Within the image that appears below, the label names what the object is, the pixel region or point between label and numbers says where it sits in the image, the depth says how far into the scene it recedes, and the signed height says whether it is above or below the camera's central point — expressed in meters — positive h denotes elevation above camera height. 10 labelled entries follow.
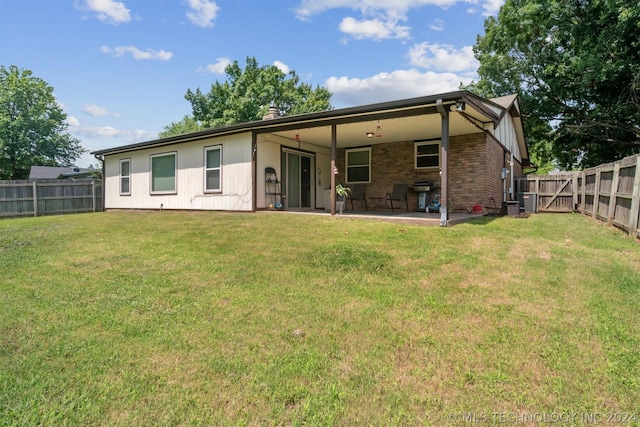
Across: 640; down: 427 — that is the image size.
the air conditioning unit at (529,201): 13.45 +0.01
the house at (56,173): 25.66 +2.01
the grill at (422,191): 11.34 +0.32
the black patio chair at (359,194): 12.73 +0.23
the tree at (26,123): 27.34 +6.17
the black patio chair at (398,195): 11.79 +0.19
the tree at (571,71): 14.61 +6.37
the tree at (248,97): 27.52 +8.79
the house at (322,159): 9.45 +1.44
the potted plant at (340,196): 9.30 +0.11
